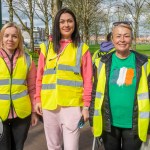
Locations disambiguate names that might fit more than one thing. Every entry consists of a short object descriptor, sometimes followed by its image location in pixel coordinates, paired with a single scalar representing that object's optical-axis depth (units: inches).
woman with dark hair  140.3
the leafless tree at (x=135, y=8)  1317.4
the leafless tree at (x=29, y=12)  1047.3
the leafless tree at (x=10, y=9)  795.4
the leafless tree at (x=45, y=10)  1112.8
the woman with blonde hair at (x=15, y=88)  141.7
